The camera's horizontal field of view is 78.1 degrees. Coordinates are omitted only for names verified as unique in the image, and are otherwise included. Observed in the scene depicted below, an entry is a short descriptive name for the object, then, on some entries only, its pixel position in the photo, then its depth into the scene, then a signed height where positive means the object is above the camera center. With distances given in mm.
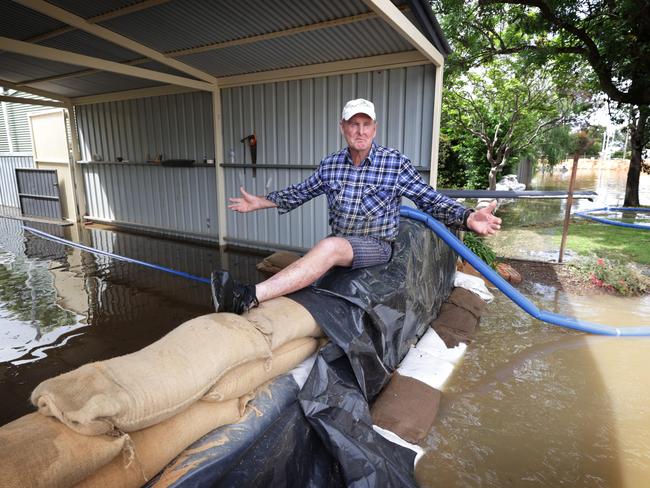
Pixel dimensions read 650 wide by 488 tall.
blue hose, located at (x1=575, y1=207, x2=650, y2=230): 5929 -931
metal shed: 4129 +1116
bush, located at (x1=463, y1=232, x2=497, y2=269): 5160 -1086
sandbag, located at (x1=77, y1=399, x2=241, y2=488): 1196 -905
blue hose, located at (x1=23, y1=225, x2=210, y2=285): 4482 -1147
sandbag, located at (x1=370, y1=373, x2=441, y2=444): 2105 -1321
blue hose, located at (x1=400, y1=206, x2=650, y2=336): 3188 -1123
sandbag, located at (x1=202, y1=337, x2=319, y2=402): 1528 -862
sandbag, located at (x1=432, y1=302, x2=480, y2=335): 3369 -1307
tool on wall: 6016 +336
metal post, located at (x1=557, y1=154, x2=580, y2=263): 5176 -417
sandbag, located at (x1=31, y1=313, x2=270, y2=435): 1145 -672
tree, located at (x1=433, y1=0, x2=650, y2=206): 6746 +2427
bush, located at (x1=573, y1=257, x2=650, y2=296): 4496 -1304
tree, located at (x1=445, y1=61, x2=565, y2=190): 11336 +1640
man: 2432 -232
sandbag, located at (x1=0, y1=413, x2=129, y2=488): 1002 -741
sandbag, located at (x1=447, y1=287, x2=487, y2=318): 3701 -1283
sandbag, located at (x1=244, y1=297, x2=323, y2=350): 1801 -709
